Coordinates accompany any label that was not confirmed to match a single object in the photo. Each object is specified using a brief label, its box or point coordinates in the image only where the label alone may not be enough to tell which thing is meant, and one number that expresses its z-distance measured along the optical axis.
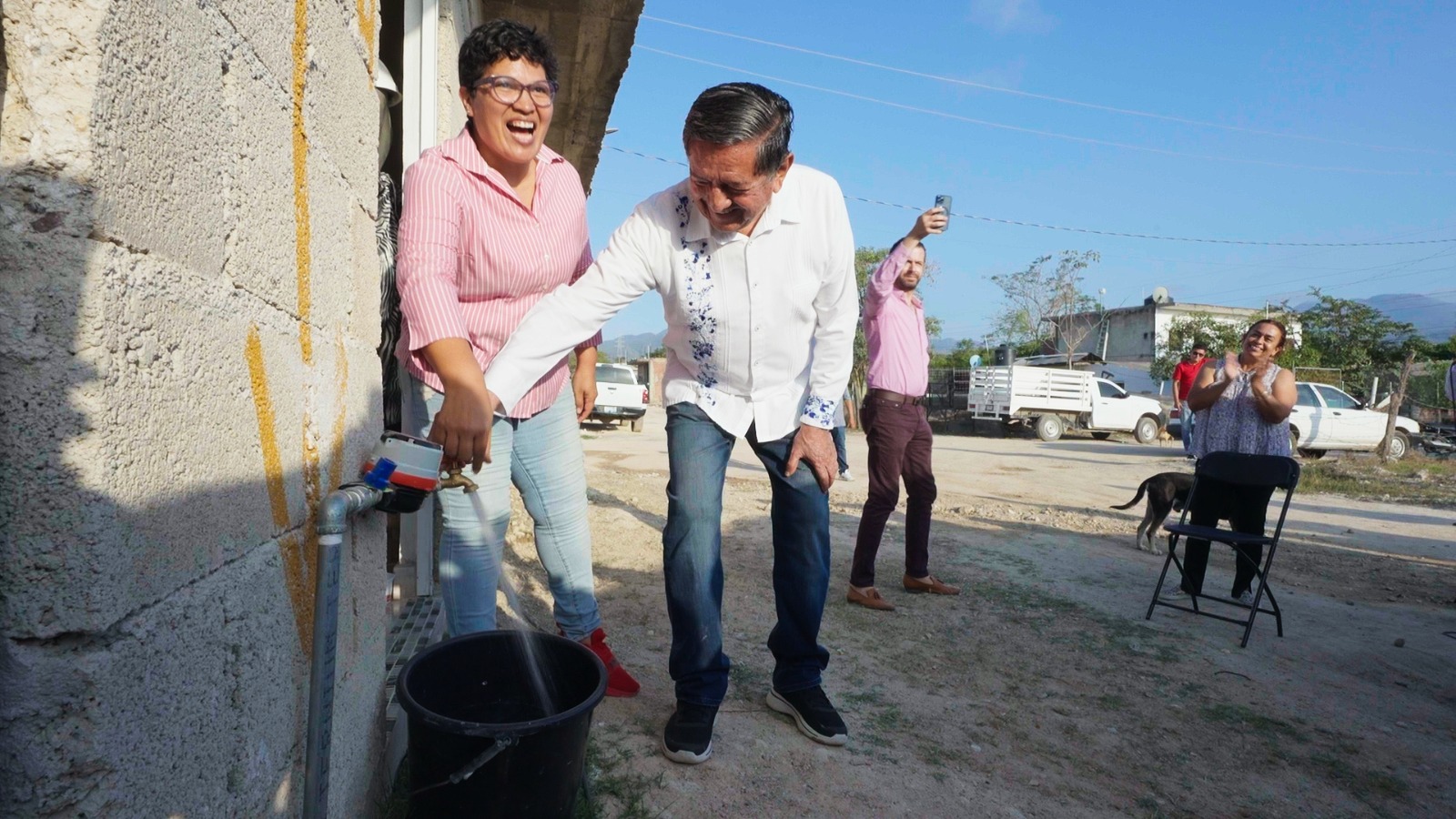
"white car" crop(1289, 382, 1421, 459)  16.11
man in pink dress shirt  4.17
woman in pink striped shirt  1.96
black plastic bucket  1.59
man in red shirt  9.50
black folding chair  4.21
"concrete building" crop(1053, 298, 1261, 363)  39.94
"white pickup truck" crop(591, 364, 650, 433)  18.33
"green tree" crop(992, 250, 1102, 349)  37.28
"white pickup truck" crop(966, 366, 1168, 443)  20.45
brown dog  5.93
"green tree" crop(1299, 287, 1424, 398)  25.45
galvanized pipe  1.29
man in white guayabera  2.31
